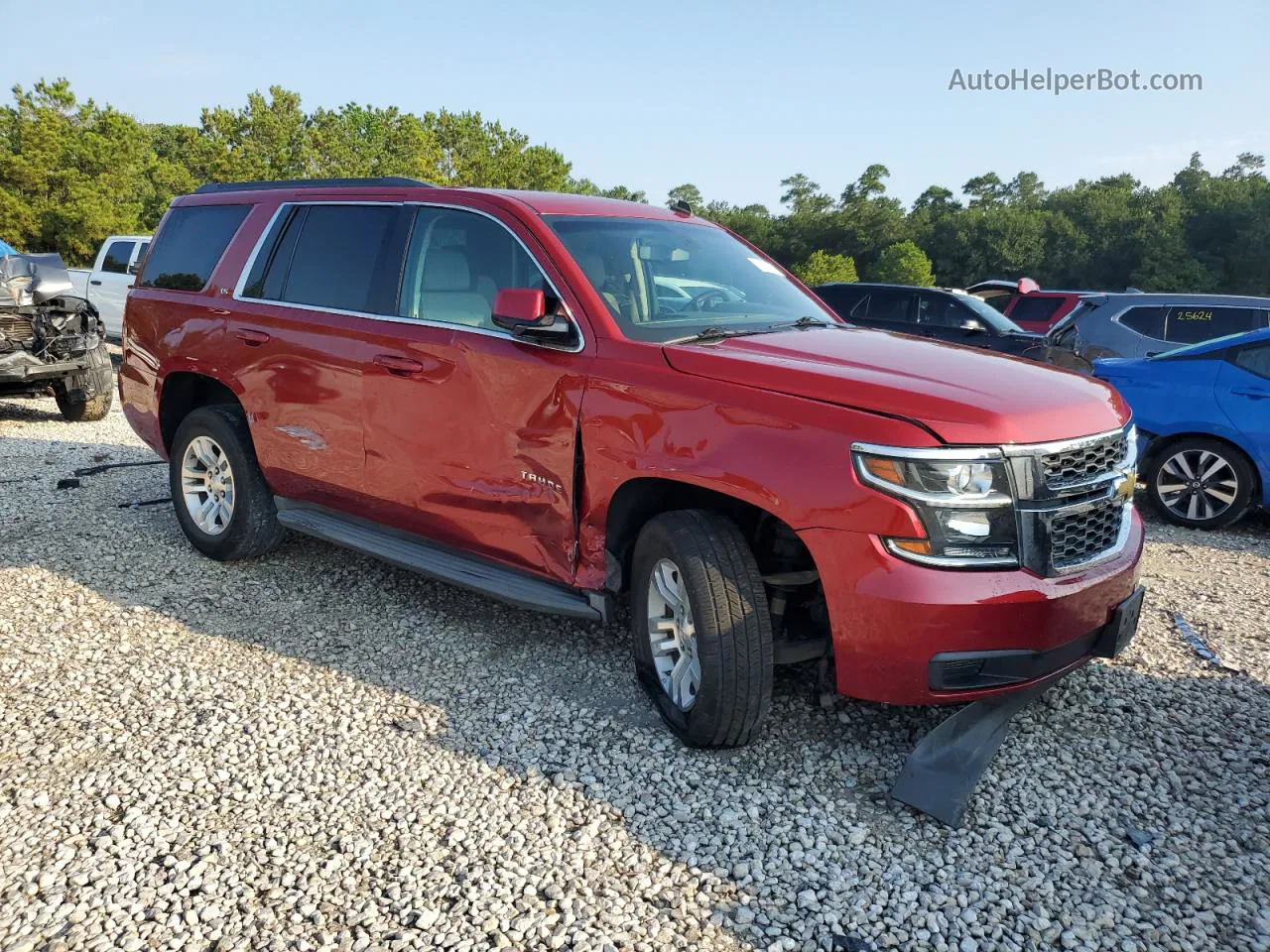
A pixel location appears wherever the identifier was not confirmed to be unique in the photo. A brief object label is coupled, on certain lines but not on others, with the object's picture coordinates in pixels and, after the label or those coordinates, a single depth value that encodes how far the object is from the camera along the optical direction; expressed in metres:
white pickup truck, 14.73
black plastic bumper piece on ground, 2.99
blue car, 6.77
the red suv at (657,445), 2.84
